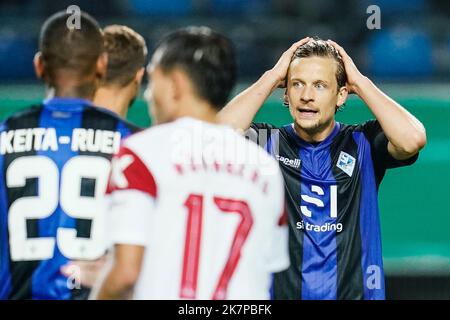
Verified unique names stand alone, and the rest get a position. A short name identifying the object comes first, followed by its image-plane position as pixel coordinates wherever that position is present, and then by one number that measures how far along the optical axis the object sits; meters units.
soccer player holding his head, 8.93
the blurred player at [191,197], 6.22
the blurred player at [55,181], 7.68
